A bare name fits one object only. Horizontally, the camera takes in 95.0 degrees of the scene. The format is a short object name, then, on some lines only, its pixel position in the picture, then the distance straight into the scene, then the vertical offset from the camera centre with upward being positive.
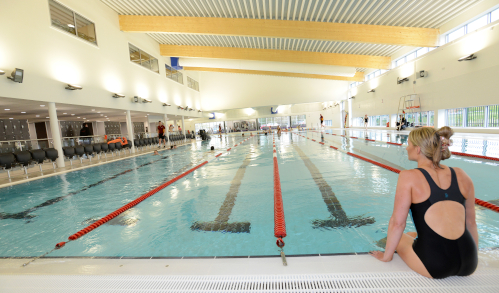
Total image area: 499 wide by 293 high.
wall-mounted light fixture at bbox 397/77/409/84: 14.28 +2.30
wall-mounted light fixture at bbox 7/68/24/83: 6.28 +1.88
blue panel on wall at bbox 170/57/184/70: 17.70 +5.42
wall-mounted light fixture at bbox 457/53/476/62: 9.73 +2.32
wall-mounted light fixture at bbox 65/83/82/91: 8.11 +1.88
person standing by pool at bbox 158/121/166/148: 13.49 +0.13
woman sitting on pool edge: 1.25 -0.53
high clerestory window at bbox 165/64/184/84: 17.33 +4.66
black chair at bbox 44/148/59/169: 7.45 -0.42
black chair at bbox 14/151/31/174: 6.66 -0.42
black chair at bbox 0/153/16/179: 6.19 -0.45
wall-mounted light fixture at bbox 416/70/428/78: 12.65 +2.26
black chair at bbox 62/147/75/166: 8.20 -0.43
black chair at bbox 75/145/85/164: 8.70 -0.43
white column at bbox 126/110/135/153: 11.84 +0.36
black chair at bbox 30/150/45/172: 6.97 -0.42
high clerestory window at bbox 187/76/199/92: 21.84 +4.75
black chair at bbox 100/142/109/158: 9.66 -0.41
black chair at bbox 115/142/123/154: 10.45 -0.45
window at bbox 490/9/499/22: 8.77 +3.63
